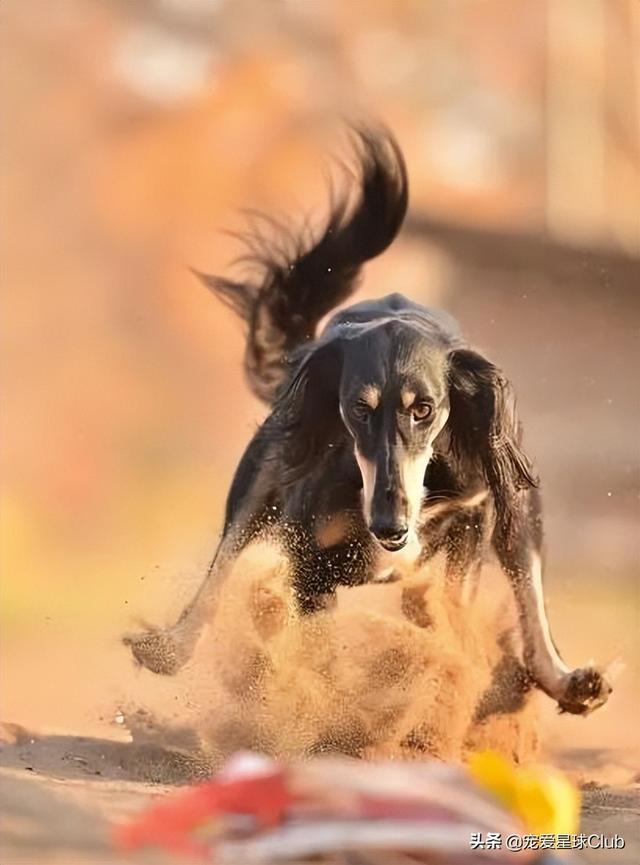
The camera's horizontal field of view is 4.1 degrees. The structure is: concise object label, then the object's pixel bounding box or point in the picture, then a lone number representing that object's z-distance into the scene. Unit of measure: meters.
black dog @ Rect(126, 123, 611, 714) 9.18
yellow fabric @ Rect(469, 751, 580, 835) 8.99
